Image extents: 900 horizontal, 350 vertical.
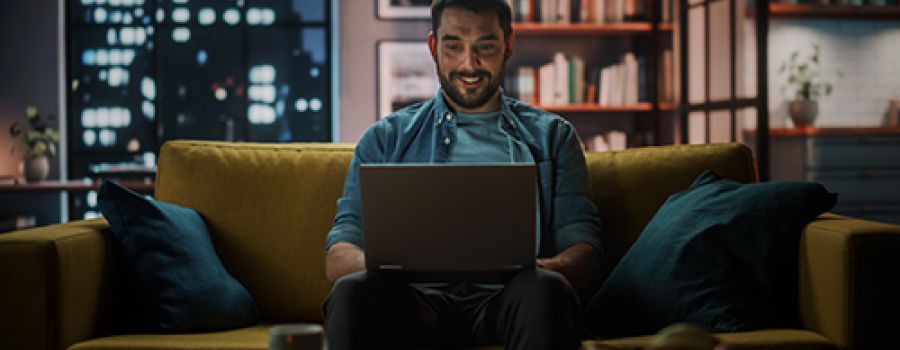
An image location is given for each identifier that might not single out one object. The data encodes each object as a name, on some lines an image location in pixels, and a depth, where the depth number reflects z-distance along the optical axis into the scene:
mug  1.00
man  1.55
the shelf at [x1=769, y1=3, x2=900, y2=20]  4.96
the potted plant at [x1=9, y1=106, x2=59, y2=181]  5.47
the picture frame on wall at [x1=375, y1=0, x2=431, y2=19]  6.09
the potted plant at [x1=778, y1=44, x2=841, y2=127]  5.28
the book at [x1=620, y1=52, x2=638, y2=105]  5.53
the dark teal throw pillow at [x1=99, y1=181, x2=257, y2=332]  2.01
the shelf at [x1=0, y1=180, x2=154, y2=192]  4.99
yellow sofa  1.74
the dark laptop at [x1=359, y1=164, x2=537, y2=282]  1.52
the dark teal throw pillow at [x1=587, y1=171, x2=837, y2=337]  1.88
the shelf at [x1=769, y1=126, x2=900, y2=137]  4.93
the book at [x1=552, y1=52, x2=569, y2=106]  5.53
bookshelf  5.48
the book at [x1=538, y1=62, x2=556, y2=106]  5.54
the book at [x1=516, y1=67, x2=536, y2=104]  5.52
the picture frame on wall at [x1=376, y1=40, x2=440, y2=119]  6.00
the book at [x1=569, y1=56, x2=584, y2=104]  5.54
